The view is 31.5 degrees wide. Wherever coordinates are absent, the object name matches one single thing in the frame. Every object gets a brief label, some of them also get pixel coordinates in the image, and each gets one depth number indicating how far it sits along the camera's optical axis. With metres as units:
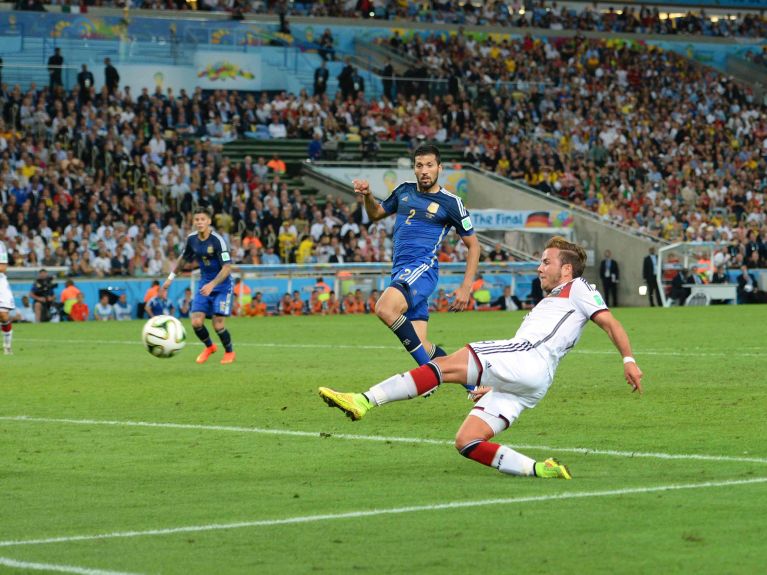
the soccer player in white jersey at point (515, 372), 8.65
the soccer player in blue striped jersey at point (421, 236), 13.09
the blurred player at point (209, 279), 19.56
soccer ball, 17.59
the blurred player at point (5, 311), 22.11
